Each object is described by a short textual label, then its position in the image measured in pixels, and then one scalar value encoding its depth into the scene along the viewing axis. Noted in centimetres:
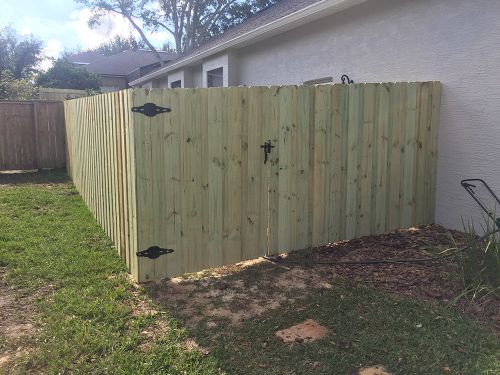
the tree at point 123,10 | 3372
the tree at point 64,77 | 2548
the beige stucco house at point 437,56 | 521
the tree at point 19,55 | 3491
